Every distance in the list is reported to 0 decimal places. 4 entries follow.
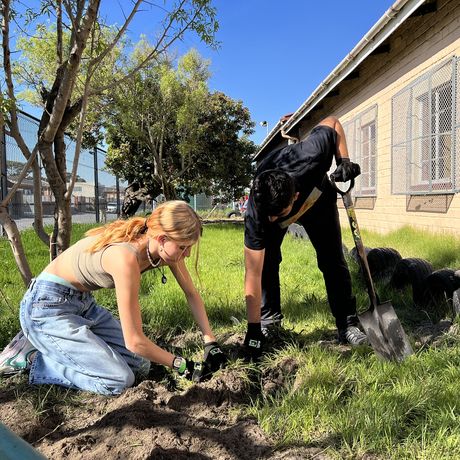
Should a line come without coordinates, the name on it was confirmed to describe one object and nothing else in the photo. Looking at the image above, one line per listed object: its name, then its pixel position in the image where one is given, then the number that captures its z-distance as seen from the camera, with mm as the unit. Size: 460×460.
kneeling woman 2277
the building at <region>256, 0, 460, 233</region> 5785
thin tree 3051
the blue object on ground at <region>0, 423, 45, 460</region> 874
